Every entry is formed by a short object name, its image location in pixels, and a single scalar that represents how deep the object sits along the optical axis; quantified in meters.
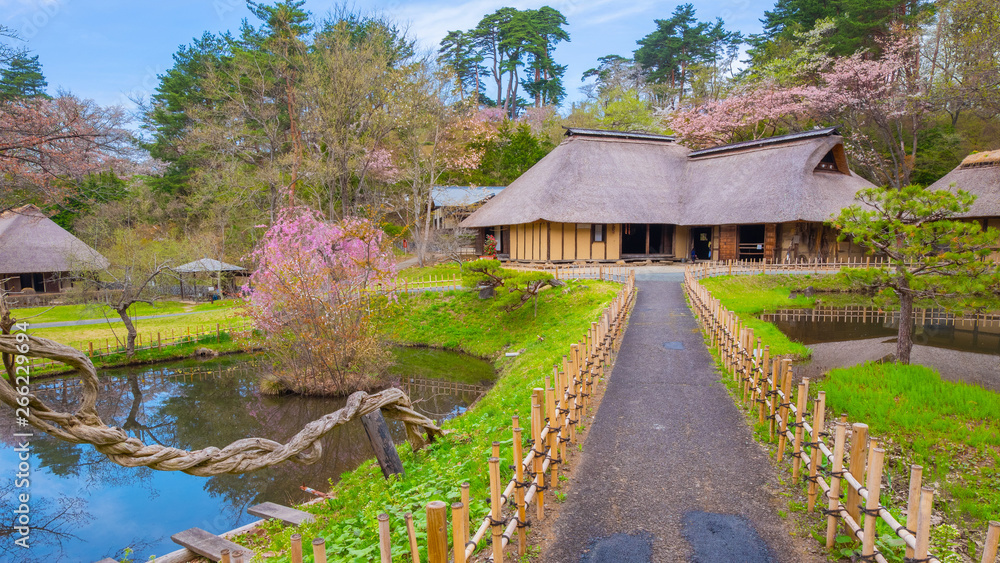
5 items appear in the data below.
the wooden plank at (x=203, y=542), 5.82
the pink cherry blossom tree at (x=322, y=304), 12.37
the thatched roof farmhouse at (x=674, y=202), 22.62
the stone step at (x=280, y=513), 6.55
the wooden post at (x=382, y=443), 6.05
